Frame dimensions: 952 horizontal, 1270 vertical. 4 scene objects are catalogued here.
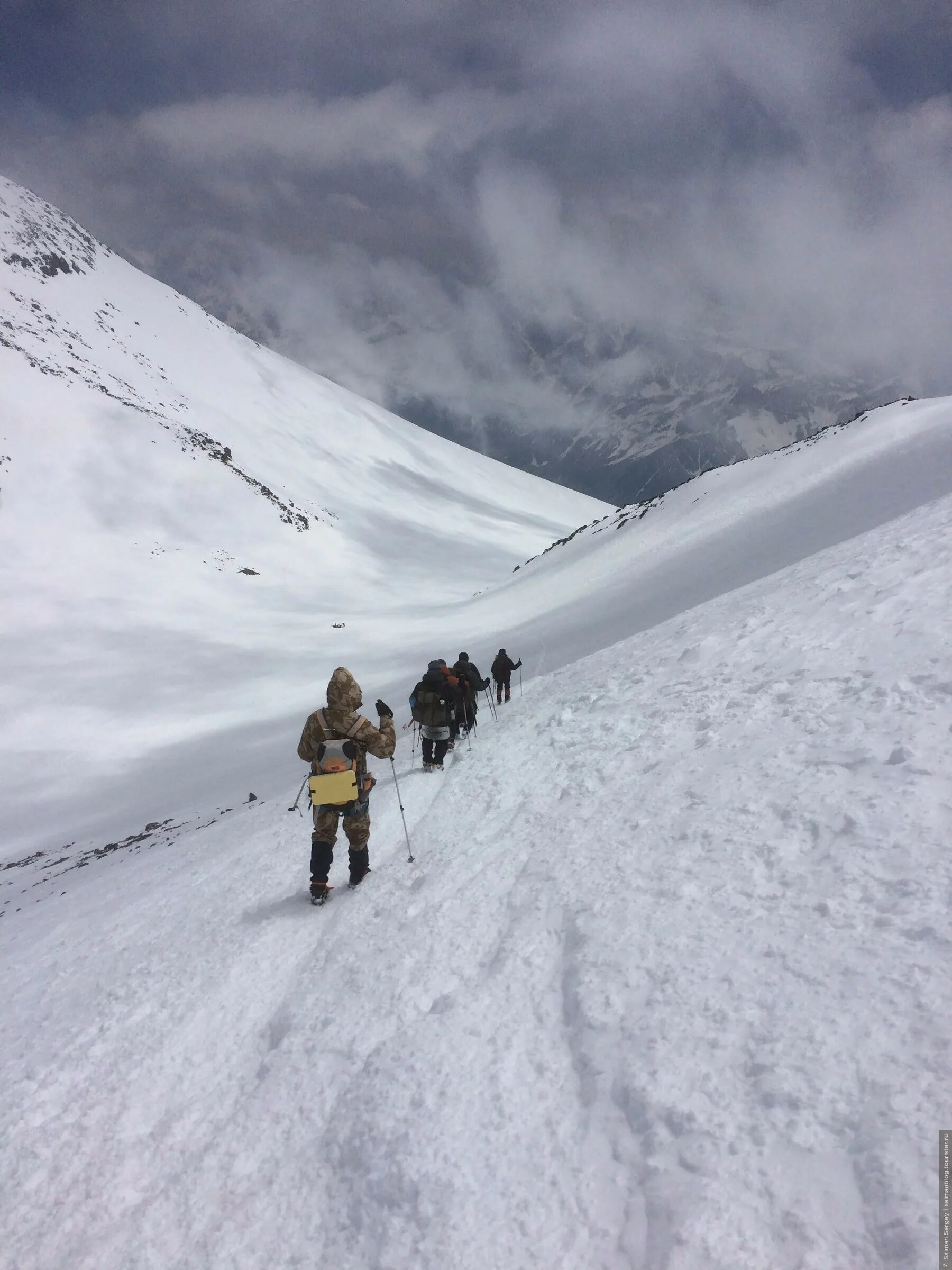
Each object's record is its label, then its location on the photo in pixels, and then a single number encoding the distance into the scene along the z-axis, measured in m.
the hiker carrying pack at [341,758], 6.27
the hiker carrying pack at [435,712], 10.20
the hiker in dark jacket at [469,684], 11.41
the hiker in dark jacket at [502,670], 14.59
